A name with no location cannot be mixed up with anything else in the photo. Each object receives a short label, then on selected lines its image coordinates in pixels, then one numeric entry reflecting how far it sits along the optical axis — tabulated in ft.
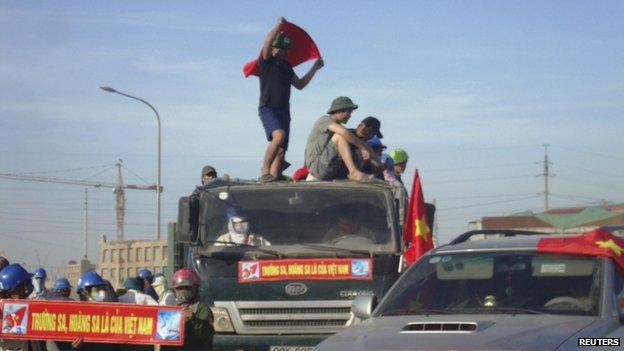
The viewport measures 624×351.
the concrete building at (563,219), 106.42
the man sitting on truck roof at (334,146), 39.70
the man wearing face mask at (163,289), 35.88
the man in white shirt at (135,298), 40.65
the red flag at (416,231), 35.65
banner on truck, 35.40
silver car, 20.11
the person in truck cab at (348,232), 36.76
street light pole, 115.24
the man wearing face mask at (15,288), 29.58
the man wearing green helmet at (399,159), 46.70
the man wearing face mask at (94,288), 33.73
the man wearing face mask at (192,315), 27.94
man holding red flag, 42.16
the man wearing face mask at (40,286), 44.91
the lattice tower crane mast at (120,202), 345.10
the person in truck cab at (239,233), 36.88
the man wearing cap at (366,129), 41.59
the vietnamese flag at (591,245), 23.31
